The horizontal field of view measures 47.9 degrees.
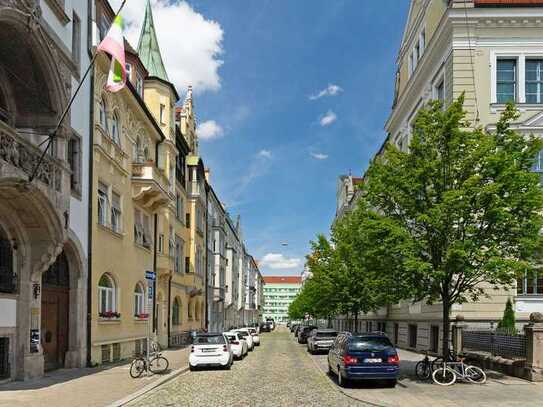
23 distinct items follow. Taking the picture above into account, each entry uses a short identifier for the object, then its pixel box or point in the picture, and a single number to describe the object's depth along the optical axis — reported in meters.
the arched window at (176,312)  40.08
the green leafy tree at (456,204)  17.59
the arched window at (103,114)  23.92
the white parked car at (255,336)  43.96
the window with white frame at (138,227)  29.50
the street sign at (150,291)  19.05
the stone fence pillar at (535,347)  17.44
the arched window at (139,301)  29.16
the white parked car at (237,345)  29.23
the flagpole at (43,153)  15.52
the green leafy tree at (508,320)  23.20
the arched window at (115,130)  25.57
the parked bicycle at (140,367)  19.02
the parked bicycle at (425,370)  18.44
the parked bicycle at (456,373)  17.39
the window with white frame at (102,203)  23.84
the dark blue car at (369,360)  16.98
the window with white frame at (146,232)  31.13
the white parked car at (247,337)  34.81
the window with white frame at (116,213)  25.61
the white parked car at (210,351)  22.77
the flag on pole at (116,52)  16.33
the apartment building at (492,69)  26.41
